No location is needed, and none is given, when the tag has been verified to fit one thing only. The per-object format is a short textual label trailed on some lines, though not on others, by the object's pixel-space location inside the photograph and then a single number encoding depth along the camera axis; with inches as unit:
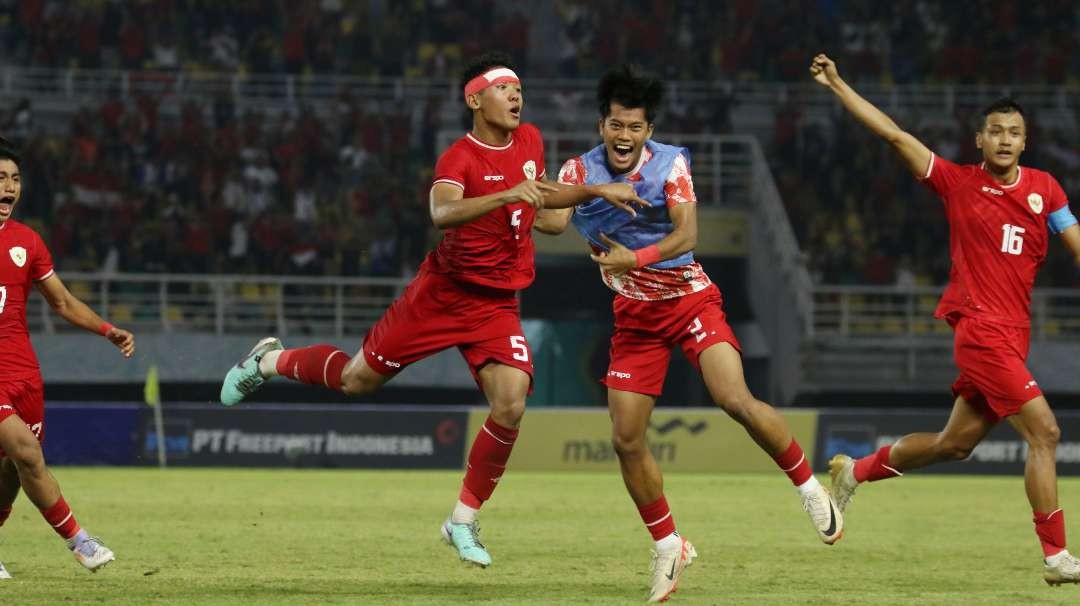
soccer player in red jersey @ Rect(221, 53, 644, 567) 701.3
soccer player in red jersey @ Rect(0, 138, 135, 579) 685.3
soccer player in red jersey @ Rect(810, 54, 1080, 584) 689.6
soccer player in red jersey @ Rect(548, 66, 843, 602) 666.8
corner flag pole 1556.3
